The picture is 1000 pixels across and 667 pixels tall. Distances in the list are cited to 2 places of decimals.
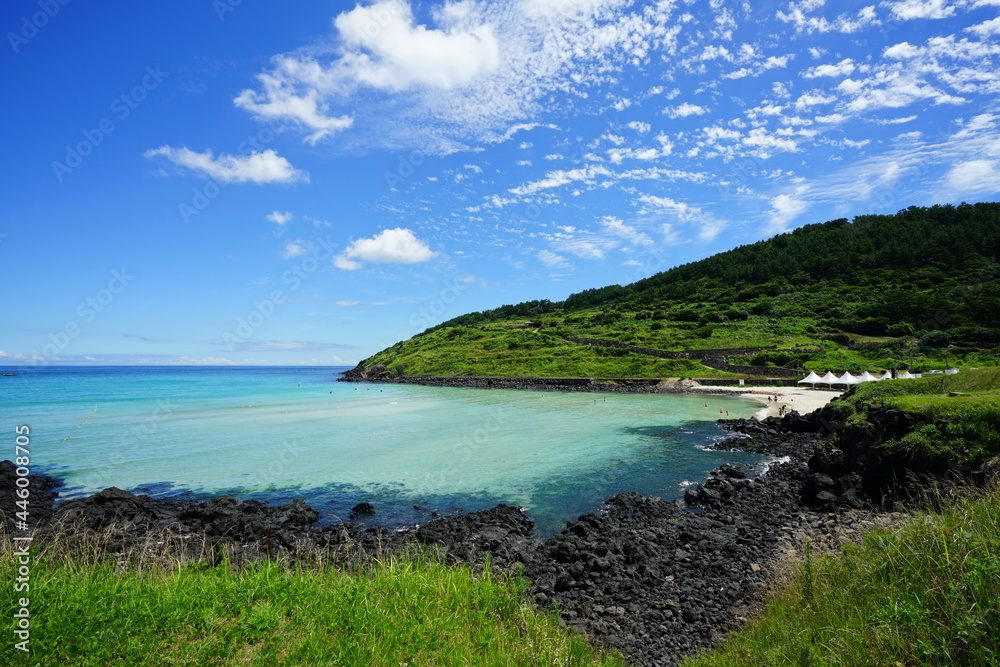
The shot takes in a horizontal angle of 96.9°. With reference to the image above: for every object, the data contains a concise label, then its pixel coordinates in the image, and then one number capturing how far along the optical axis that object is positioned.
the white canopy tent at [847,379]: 47.83
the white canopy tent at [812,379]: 49.59
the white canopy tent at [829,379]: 48.06
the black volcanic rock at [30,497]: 13.14
